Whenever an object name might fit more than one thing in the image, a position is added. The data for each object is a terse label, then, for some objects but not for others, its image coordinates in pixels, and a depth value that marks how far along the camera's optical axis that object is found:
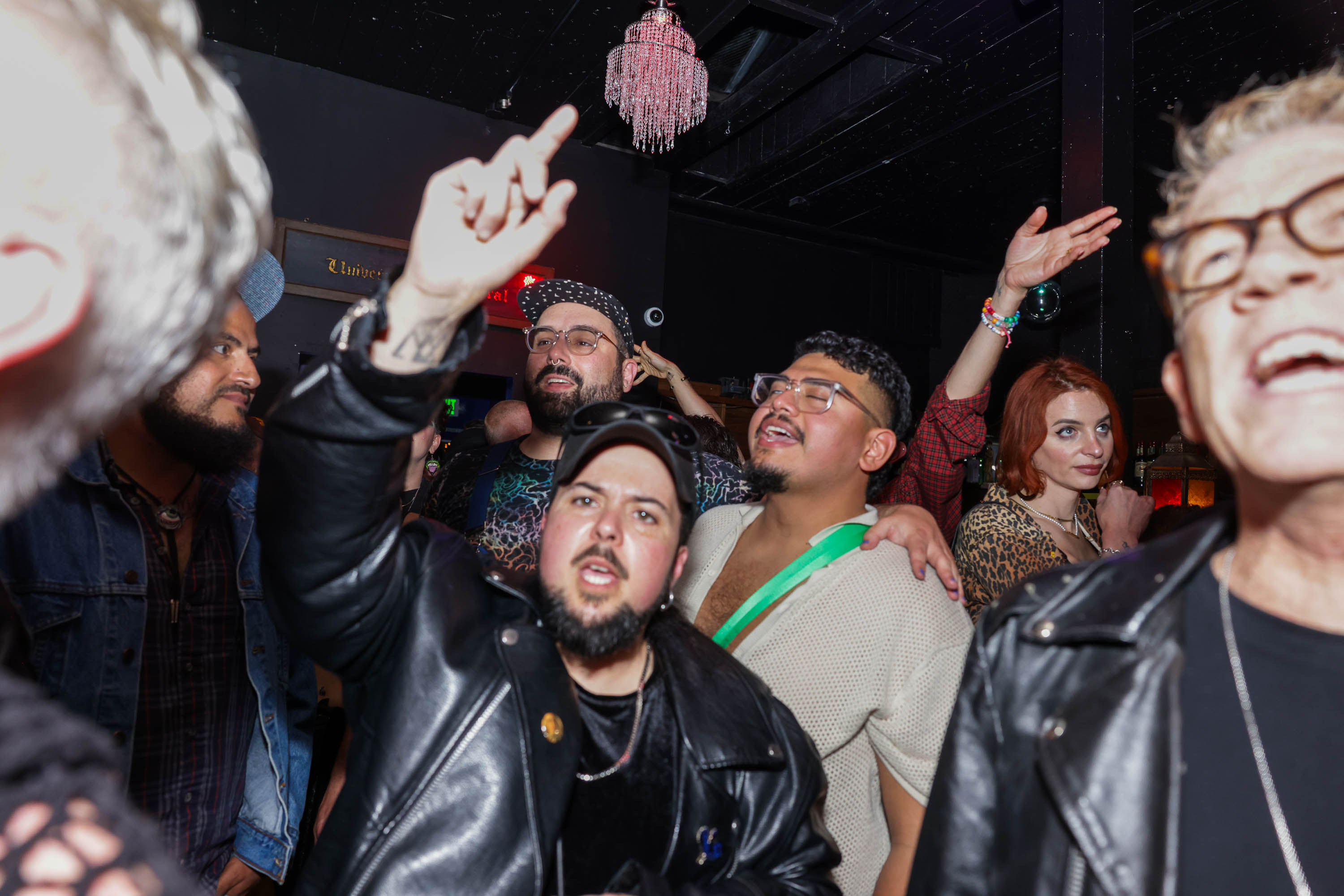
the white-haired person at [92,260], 0.46
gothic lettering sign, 5.45
